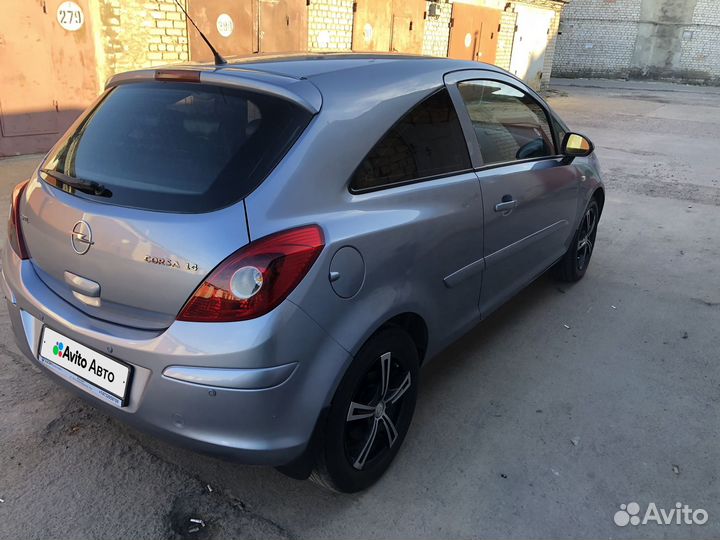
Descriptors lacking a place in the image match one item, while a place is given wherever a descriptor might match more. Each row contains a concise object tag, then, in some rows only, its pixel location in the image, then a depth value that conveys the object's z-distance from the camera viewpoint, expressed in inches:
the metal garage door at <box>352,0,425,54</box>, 472.1
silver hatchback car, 72.4
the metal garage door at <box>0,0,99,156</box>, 283.7
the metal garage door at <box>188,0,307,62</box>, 346.9
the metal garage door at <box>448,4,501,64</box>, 611.8
